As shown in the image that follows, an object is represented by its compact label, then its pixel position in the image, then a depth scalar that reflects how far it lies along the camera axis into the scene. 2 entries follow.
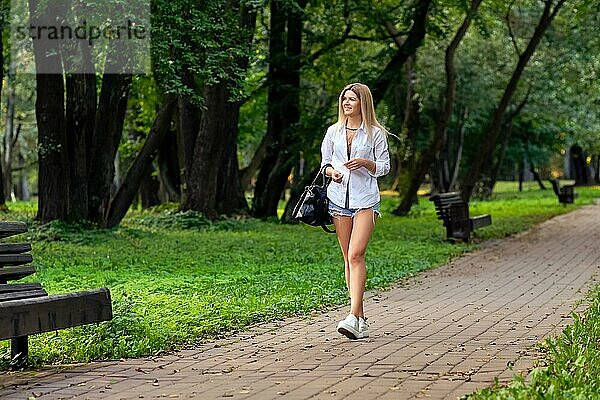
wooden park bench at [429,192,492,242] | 20.42
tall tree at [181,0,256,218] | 24.14
